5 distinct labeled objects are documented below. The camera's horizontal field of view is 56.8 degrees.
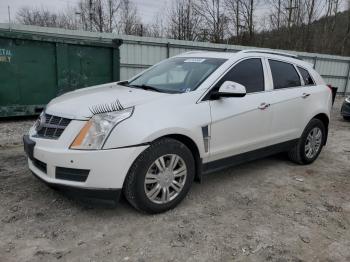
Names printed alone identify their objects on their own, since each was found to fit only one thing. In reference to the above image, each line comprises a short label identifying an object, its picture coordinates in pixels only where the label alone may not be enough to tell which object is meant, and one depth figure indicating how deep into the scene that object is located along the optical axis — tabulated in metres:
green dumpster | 7.06
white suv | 2.85
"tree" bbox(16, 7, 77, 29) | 28.94
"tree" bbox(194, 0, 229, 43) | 23.18
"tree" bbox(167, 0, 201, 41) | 24.38
